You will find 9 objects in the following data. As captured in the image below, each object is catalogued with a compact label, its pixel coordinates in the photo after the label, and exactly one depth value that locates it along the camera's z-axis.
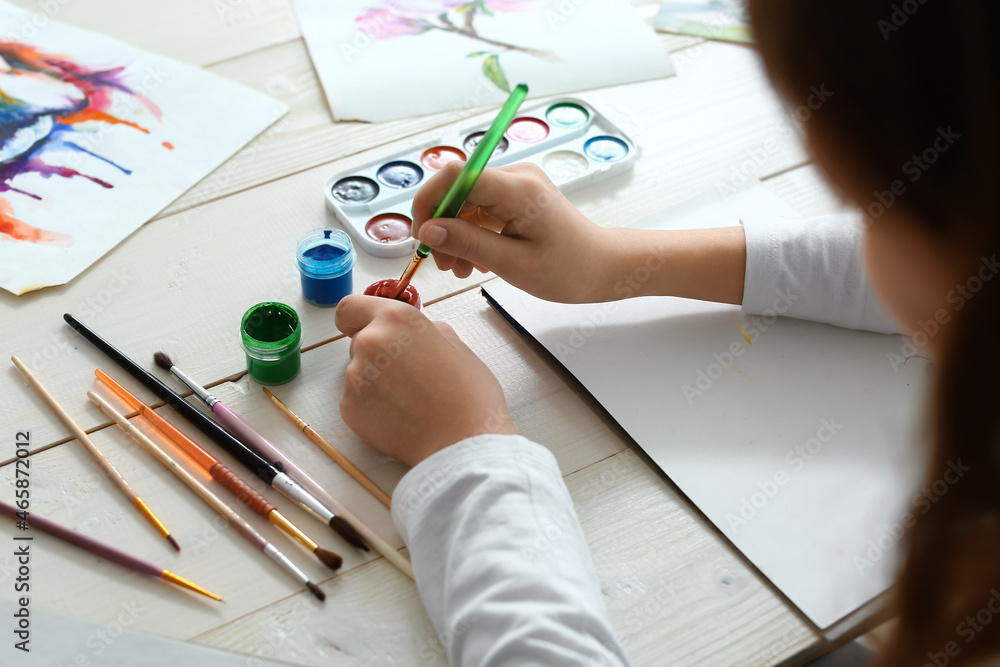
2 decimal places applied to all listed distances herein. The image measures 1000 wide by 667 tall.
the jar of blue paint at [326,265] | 0.79
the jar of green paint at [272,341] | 0.71
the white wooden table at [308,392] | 0.58
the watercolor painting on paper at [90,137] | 0.85
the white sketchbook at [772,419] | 0.63
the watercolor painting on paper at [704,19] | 1.21
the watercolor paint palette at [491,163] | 0.90
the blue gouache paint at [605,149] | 0.99
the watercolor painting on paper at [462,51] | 1.07
